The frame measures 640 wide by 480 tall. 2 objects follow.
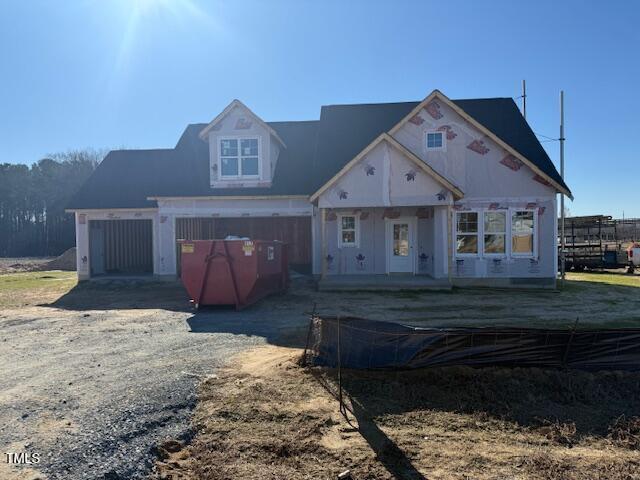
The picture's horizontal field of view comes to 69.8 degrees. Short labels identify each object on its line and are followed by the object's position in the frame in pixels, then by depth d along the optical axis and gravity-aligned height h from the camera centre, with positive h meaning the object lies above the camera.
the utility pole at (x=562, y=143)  18.76 +3.68
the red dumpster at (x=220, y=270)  12.35 -1.02
